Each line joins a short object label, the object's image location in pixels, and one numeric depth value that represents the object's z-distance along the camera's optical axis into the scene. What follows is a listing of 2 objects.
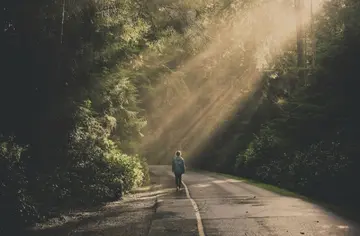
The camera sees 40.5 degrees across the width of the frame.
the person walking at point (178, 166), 24.30
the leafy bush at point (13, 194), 12.00
